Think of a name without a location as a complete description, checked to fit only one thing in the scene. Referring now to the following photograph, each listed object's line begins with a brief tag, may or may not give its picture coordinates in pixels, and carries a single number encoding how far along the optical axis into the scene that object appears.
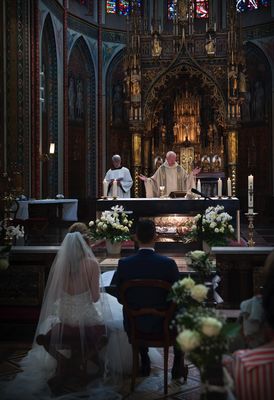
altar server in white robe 13.10
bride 5.08
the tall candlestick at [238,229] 10.04
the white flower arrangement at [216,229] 8.73
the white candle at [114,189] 11.77
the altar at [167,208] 11.02
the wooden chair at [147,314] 4.74
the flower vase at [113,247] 9.72
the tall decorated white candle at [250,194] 8.54
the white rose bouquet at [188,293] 3.87
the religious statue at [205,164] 20.38
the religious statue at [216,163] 20.31
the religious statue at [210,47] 19.65
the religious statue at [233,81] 19.33
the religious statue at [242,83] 19.47
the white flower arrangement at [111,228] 9.40
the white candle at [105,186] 11.15
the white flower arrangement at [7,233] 8.20
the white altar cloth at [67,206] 15.48
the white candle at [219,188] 10.53
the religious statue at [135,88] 19.75
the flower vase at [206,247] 9.11
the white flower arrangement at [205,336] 3.28
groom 4.87
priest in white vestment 12.66
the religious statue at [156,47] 19.89
